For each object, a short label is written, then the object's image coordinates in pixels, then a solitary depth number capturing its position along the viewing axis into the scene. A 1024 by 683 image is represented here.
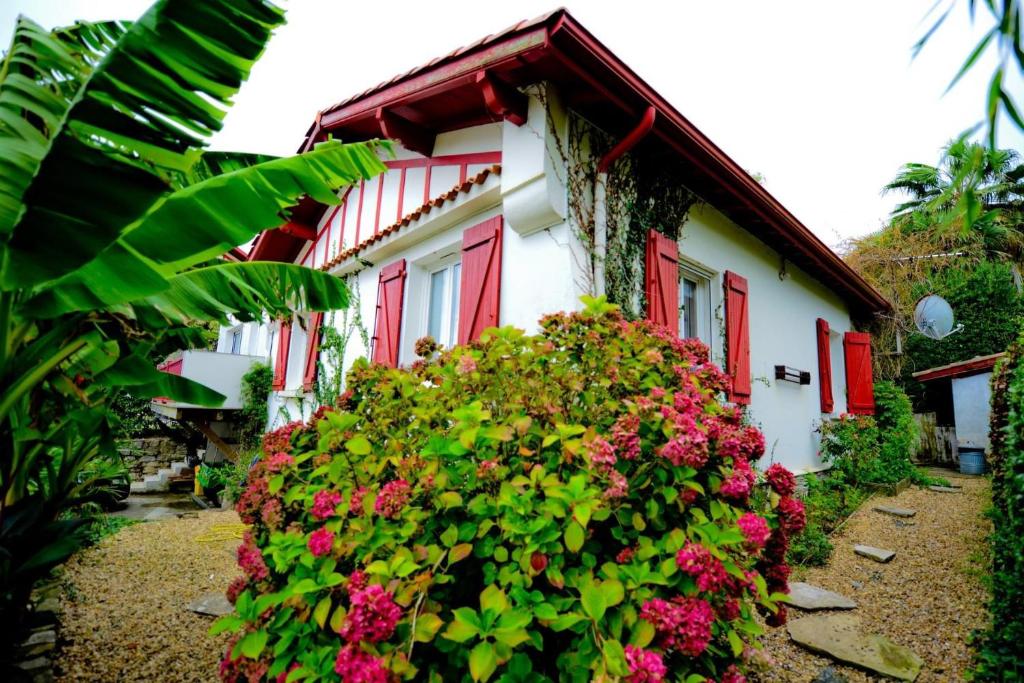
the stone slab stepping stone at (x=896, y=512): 6.11
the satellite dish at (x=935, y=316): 9.29
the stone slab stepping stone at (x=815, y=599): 3.73
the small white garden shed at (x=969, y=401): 11.02
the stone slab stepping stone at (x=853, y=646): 2.89
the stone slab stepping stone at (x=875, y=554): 4.74
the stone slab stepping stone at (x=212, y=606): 3.74
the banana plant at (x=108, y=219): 1.50
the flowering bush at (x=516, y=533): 1.38
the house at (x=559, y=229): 4.24
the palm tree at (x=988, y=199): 14.72
